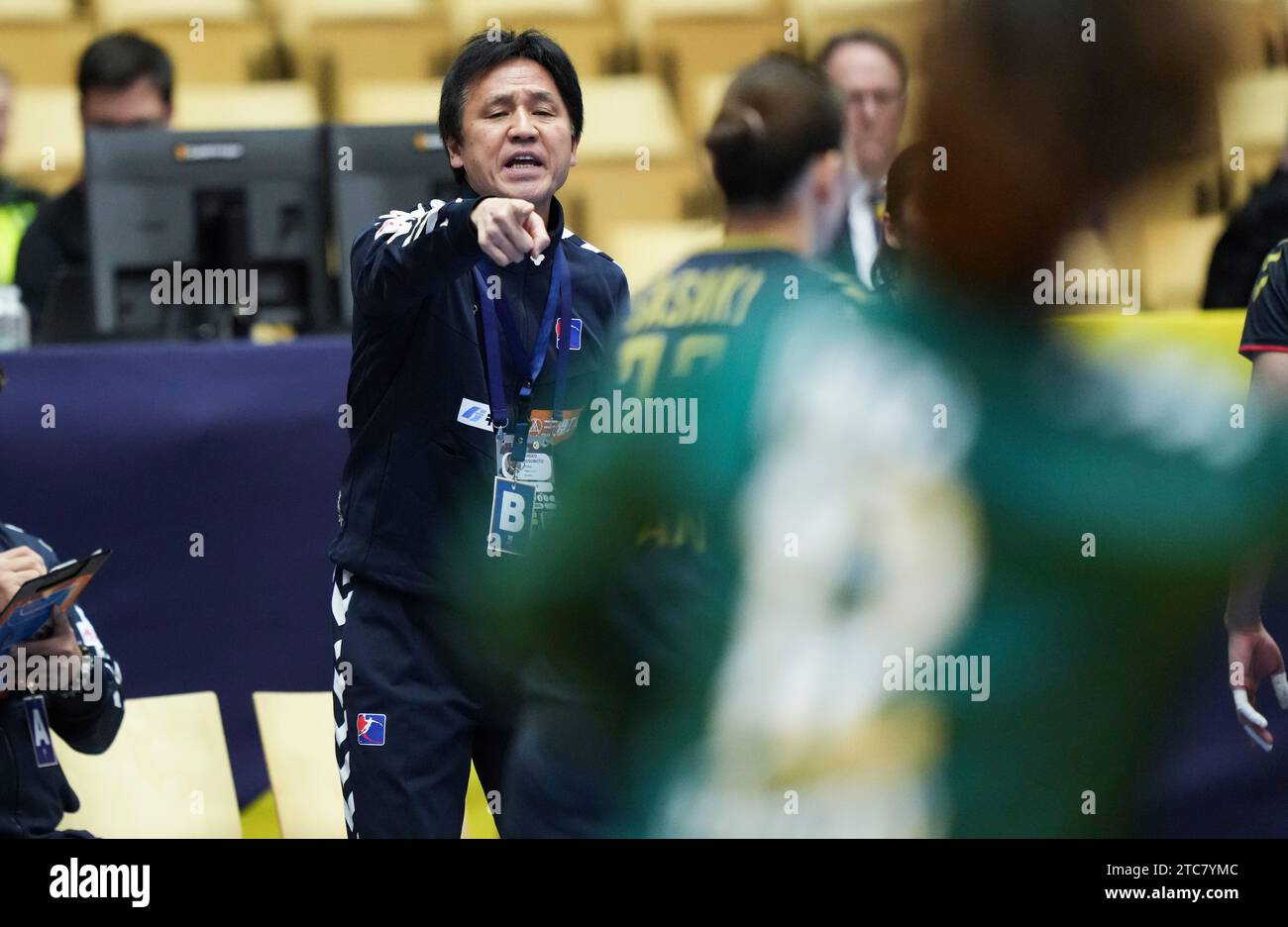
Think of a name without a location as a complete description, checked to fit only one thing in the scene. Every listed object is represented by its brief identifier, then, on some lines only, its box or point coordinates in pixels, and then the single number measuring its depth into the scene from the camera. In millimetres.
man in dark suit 6844
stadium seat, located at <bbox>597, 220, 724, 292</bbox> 6848
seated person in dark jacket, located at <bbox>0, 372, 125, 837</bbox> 6633
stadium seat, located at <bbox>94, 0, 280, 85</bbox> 12180
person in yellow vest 10406
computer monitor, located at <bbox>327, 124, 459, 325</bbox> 8922
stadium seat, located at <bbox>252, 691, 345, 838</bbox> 7793
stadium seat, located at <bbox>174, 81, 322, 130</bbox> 11578
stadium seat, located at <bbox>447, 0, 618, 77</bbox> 12000
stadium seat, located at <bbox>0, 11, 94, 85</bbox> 12281
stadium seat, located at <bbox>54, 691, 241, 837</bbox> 7648
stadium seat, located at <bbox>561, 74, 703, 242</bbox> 9867
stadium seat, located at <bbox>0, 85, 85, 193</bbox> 11555
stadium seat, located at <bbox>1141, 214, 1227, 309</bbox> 6109
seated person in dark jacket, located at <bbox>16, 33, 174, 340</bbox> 9508
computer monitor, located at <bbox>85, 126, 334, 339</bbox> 8781
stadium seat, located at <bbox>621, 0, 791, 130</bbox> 11117
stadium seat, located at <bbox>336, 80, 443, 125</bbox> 11461
